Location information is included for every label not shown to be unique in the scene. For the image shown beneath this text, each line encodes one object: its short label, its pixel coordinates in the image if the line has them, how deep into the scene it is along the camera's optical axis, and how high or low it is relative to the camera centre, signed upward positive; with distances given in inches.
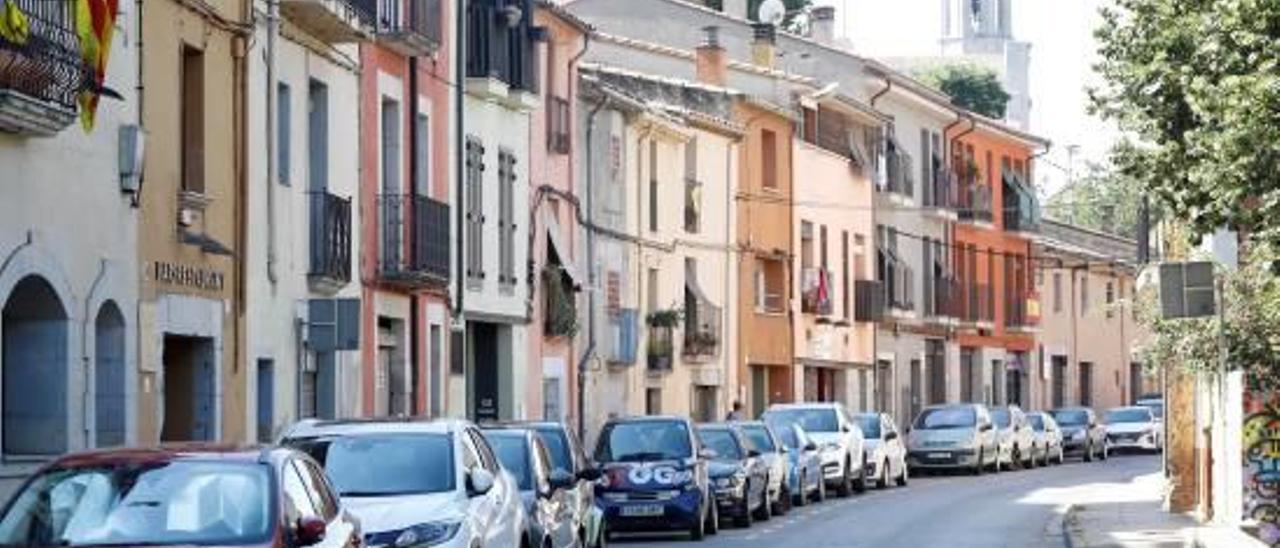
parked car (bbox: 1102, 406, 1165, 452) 3024.1 -56.4
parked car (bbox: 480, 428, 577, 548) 947.3 -35.8
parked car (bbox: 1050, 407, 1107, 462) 2952.8 -59.3
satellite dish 2770.7 +366.3
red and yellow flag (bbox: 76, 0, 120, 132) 978.1 +120.4
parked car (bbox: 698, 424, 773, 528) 1488.7 -51.8
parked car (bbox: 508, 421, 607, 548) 1029.8 -35.3
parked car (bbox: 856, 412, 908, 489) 2135.8 -55.1
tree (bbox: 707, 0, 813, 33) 3294.8 +443.6
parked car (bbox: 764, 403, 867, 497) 1969.7 -41.2
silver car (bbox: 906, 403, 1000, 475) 2442.2 -53.0
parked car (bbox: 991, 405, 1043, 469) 2568.9 -56.5
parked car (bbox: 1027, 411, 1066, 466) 2758.4 -56.7
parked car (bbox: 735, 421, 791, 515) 1621.6 -47.6
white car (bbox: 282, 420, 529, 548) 788.0 -29.6
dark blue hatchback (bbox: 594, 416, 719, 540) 1348.4 -47.7
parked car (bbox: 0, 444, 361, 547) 597.6 -26.6
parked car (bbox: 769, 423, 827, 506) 1765.5 -56.3
